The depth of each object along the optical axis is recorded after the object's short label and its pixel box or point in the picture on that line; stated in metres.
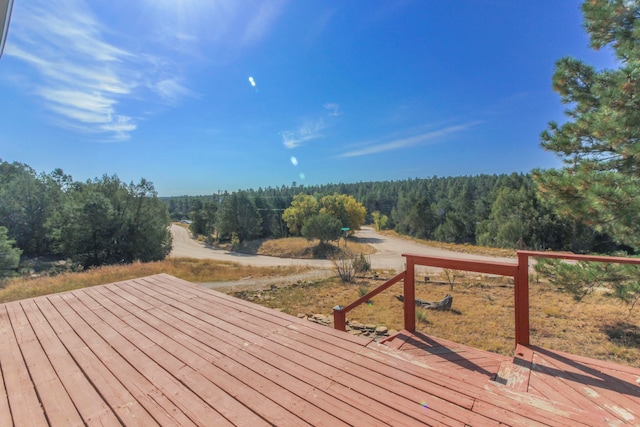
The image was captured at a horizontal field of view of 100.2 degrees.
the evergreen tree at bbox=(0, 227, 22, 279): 13.04
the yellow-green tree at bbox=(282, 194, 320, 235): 34.16
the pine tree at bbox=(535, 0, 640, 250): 3.06
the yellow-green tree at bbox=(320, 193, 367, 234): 32.53
